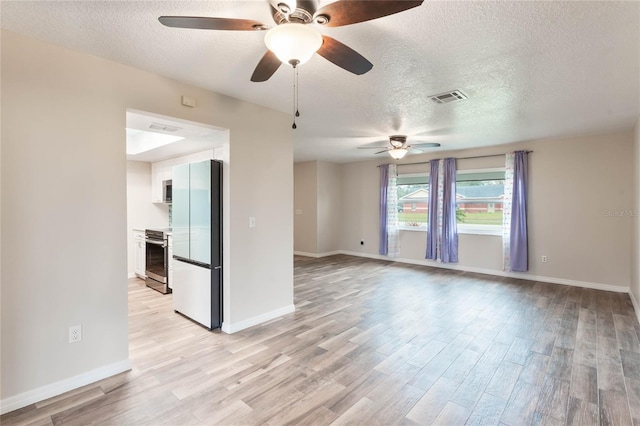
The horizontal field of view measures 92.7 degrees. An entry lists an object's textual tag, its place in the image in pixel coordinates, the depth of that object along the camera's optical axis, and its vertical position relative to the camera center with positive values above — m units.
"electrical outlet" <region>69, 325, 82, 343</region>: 2.28 -0.92
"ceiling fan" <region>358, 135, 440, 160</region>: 4.99 +1.08
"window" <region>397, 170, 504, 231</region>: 6.02 +0.22
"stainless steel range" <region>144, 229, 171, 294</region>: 4.77 -0.81
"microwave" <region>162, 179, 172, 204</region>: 5.59 +0.37
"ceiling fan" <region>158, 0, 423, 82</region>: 1.39 +0.92
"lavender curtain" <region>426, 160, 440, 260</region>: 6.52 -0.03
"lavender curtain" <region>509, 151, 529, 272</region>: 5.50 -0.11
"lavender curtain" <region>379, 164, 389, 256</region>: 7.29 +0.16
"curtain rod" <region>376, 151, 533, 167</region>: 5.86 +1.05
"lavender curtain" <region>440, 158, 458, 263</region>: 6.28 -0.12
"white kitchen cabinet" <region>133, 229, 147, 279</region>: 5.45 -0.76
